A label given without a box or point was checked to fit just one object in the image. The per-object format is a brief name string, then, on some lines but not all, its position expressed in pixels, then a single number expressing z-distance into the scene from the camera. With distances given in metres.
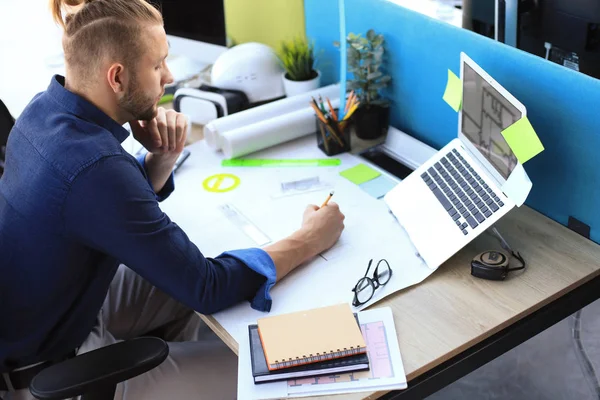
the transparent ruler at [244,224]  1.55
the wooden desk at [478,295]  1.22
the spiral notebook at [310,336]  1.17
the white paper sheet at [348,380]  1.14
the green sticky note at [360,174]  1.74
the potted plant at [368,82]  1.85
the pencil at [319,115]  1.85
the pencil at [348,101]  1.89
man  1.24
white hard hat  2.13
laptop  1.34
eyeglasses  1.33
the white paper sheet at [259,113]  1.91
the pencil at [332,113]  1.86
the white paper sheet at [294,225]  1.36
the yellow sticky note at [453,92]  1.54
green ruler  1.83
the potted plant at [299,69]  2.11
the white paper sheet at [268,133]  1.86
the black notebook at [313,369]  1.16
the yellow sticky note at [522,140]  1.26
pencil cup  1.84
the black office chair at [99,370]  1.16
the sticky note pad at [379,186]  1.67
